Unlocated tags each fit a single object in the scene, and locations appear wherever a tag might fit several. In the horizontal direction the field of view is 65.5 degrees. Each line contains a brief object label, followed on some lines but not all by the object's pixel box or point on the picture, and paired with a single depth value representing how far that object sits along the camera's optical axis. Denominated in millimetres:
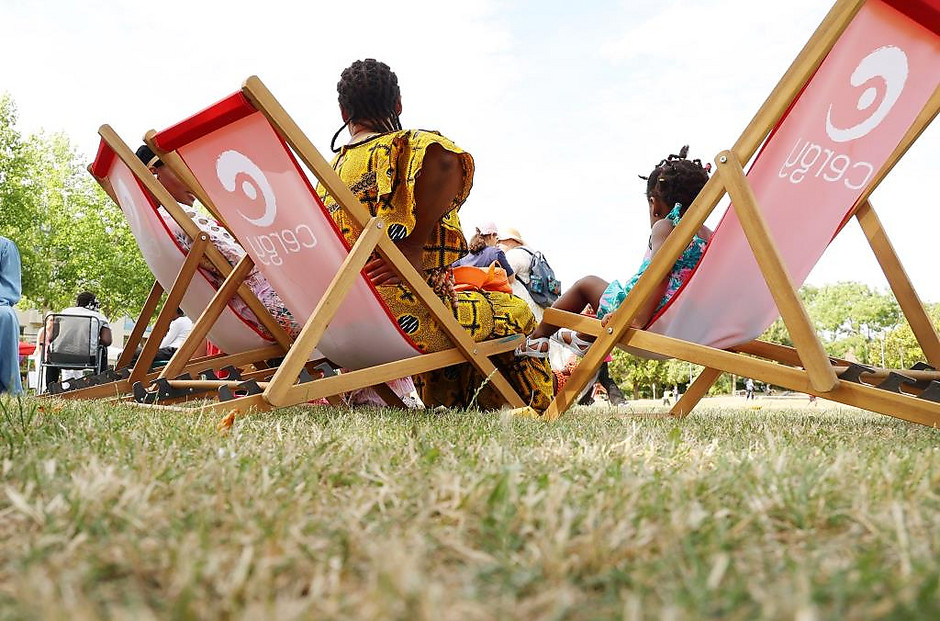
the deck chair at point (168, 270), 3764
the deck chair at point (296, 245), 2678
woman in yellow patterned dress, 3209
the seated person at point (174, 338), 7047
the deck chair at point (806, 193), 2334
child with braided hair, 3496
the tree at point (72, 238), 19469
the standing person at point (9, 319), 4996
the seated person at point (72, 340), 7195
